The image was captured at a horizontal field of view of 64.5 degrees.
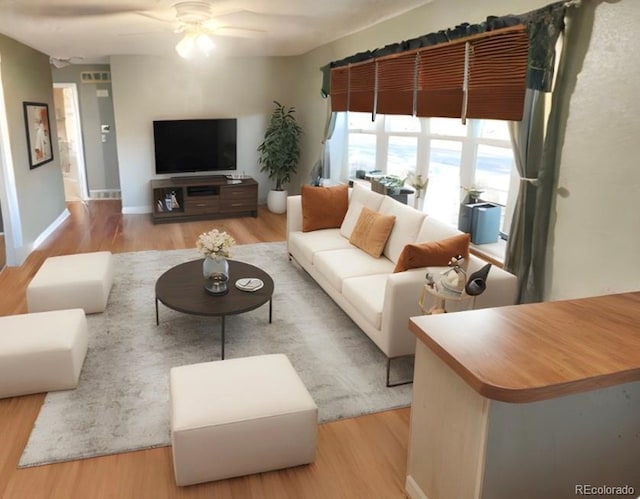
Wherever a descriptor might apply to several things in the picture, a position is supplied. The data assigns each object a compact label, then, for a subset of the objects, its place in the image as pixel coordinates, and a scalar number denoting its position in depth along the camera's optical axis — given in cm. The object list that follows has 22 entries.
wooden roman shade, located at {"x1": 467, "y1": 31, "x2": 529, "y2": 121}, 321
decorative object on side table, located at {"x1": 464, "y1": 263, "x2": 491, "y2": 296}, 246
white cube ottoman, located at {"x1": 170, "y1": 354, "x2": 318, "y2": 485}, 223
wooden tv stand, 728
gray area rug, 264
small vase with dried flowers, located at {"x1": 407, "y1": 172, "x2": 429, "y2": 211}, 489
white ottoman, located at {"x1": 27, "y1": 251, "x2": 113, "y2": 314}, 387
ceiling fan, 387
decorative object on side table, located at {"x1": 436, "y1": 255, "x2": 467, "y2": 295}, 268
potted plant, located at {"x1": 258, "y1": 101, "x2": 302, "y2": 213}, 751
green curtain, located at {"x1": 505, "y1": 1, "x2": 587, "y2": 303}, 299
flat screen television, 741
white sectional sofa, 310
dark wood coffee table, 341
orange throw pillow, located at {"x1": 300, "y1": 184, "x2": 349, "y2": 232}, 504
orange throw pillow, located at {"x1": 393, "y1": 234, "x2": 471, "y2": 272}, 315
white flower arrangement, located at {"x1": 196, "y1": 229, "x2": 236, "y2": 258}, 359
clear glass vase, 365
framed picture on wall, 588
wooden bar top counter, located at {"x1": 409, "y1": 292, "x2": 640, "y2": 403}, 164
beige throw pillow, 421
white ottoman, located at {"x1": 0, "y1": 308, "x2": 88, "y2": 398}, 285
